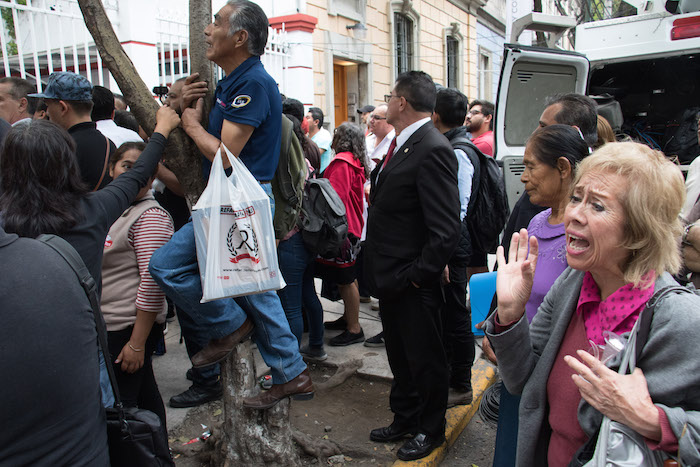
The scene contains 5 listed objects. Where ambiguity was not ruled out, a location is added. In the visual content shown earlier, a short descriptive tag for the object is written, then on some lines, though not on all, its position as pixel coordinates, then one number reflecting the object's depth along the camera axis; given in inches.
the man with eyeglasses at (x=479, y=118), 273.3
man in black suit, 110.7
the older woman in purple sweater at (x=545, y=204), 85.0
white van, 197.0
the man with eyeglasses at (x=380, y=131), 190.9
